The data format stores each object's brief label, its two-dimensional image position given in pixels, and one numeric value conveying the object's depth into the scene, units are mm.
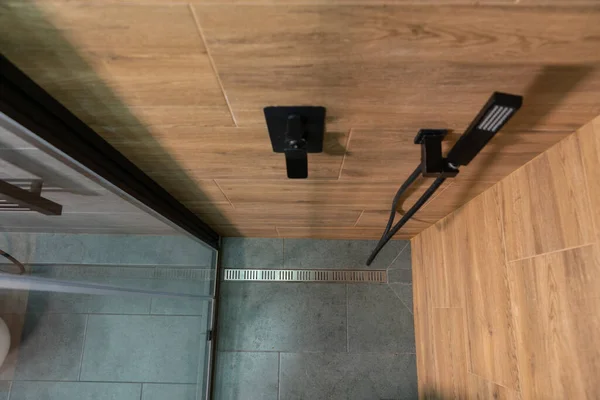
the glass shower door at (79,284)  789
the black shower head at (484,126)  741
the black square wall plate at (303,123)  886
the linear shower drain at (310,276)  2512
